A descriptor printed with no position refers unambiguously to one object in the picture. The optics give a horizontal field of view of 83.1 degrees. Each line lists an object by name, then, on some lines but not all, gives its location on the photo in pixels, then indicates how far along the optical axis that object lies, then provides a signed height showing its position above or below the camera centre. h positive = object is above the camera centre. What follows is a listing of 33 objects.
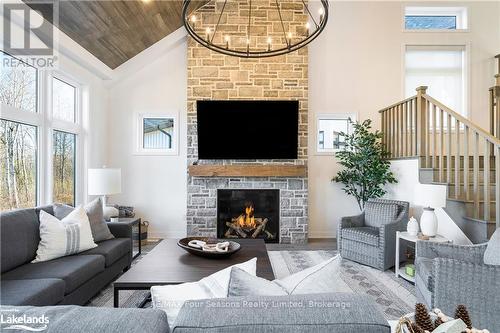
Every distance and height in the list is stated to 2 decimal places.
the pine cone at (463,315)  0.88 -0.47
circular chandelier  4.95 +2.58
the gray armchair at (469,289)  1.94 -0.86
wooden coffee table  2.08 -0.84
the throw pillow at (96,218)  3.03 -0.56
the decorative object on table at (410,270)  3.29 -1.20
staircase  3.13 +0.19
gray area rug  2.73 -1.32
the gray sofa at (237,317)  0.80 -0.44
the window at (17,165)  3.04 +0.04
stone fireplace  4.95 +1.28
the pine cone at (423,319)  0.88 -0.47
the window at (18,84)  2.99 +0.95
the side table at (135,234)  3.86 -1.08
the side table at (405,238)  3.23 -0.82
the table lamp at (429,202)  3.09 -0.37
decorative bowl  2.61 -0.78
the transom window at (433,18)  5.39 +2.89
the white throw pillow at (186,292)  1.08 -0.50
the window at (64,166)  3.90 +0.03
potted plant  4.70 +0.06
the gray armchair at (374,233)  3.60 -0.87
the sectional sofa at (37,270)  1.96 -0.84
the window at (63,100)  3.93 +1.00
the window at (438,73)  5.38 +1.83
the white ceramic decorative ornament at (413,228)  3.38 -0.71
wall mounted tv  4.91 +0.69
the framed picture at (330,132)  5.34 +0.69
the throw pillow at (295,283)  1.08 -0.47
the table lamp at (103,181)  3.60 -0.17
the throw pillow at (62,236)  2.58 -0.65
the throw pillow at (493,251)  2.12 -0.64
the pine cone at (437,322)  0.88 -0.48
